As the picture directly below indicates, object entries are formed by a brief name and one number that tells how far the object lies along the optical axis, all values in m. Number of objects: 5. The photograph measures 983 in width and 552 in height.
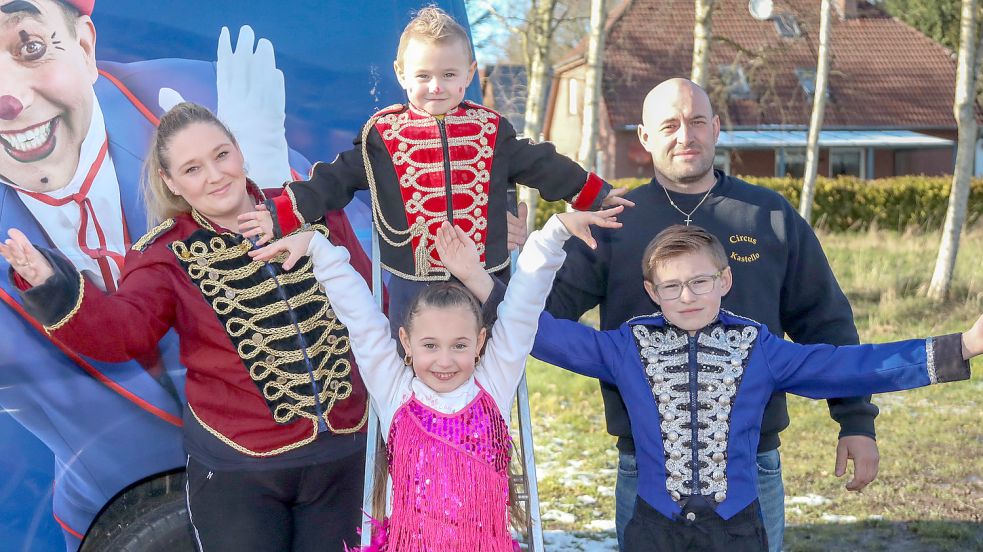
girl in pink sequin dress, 2.36
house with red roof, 25.30
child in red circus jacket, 2.68
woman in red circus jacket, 2.37
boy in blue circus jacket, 2.54
